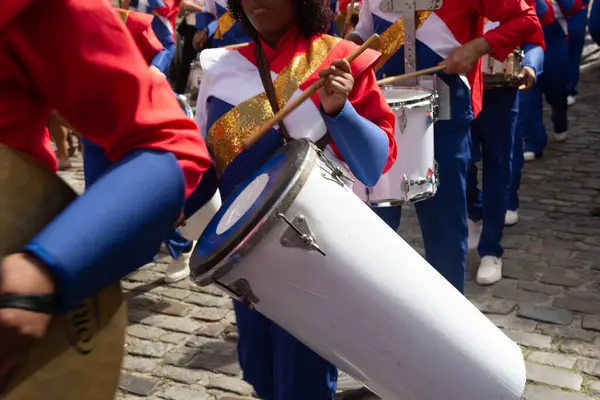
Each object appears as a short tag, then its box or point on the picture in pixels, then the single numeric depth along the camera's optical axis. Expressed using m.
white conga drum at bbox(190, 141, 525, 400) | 1.59
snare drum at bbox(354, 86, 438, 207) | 2.84
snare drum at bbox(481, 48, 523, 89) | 3.66
